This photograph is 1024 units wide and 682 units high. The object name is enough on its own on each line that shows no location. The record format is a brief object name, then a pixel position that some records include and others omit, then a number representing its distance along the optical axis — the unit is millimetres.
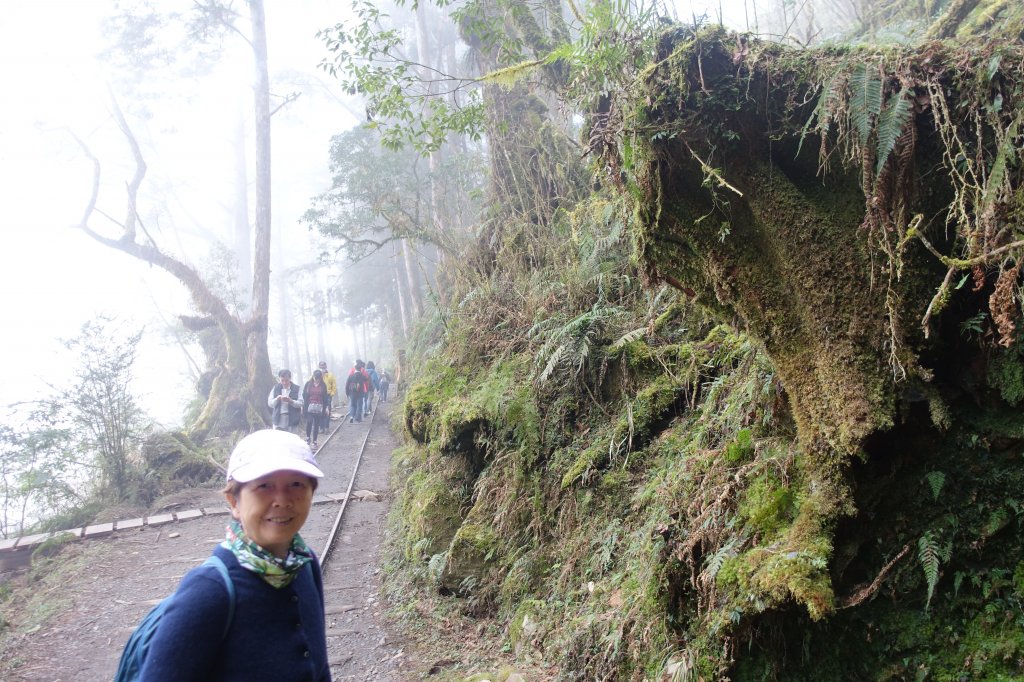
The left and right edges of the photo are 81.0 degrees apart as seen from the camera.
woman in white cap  1692
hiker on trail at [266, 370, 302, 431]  13516
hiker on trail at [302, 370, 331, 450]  15727
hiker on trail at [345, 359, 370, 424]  19969
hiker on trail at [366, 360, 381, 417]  23484
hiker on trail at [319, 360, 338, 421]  17688
